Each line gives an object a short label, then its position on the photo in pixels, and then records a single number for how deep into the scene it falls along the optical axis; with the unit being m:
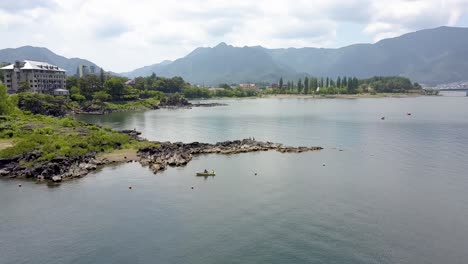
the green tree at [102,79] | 166.15
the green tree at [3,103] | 91.44
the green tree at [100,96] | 147.38
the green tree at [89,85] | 153.76
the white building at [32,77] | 137.25
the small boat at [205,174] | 48.19
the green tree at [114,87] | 158.75
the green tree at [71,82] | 157.00
